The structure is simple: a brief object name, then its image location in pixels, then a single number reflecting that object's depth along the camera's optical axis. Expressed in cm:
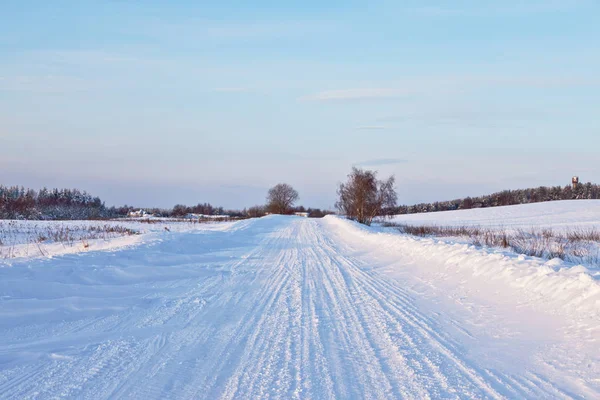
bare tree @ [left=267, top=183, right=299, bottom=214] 11025
